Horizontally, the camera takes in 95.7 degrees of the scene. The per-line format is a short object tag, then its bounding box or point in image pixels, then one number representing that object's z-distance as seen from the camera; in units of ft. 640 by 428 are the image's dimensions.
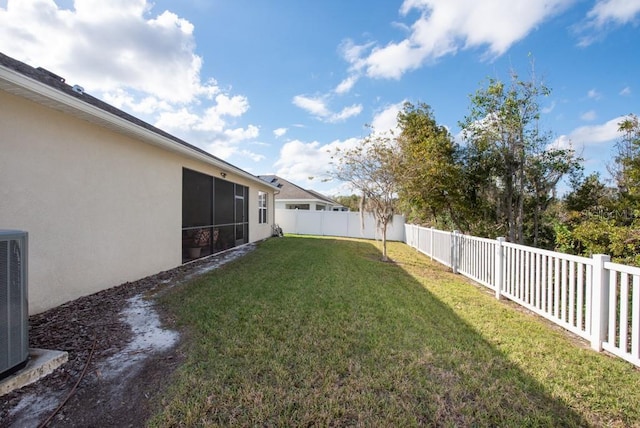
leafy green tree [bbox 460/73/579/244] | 27.35
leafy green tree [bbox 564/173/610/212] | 27.61
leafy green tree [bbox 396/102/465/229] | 28.45
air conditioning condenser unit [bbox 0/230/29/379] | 7.04
